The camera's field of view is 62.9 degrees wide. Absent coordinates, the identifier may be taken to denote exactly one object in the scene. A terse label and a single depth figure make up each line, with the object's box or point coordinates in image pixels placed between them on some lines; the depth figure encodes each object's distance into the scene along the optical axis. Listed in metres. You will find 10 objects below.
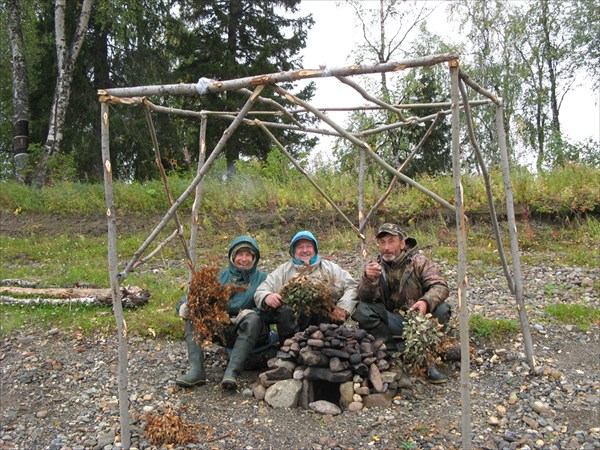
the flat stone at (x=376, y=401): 4.13
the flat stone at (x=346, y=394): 4.17
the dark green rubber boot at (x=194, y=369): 4.63
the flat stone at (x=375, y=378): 4.20
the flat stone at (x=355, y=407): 4.09
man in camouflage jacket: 4.70
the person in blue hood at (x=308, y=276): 4.81
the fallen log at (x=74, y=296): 7.13
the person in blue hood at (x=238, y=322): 4.62
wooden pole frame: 3.20
